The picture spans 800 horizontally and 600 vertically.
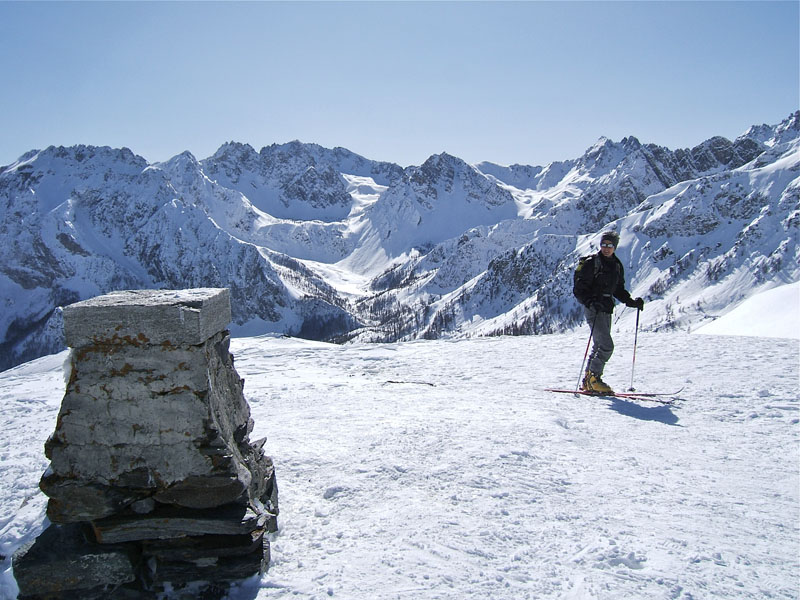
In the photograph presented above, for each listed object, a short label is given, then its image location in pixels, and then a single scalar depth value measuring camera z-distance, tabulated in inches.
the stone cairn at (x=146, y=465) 178.1
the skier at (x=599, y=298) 438.6
